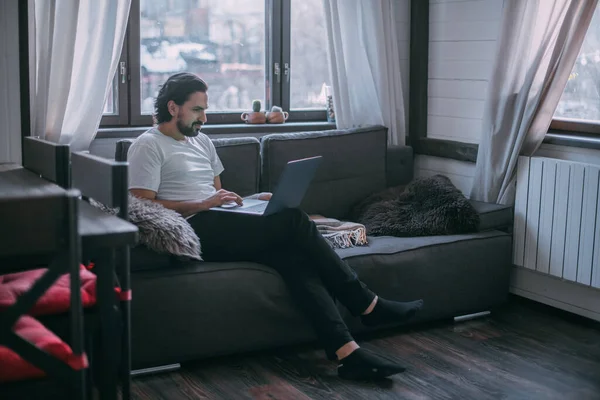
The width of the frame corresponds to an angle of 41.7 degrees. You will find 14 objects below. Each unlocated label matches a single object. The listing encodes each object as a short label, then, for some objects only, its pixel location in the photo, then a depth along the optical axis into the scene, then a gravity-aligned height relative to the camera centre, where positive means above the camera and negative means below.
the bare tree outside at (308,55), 4.39 +0.15
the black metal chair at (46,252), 1.51 -0.35
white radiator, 3.43 -0.59
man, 3.04 -0.61
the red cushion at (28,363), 1.61 -0.58
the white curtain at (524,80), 3.57 +0.03
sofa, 2.90 -0.77
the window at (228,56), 3.87 +0.13
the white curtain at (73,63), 3.37 +0.06
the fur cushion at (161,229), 2.83 -0.54
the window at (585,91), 3.61 -0.02
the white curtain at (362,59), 4.23 +0.13
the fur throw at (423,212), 3.67 -0.60
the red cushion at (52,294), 2.00 -0.56
